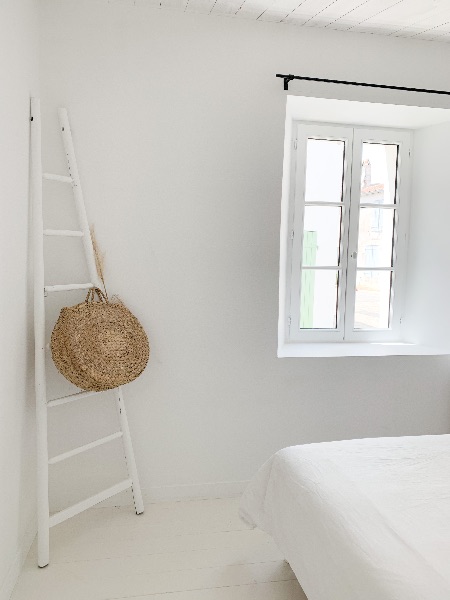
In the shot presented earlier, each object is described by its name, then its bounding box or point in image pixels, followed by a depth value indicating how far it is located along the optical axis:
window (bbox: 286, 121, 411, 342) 3.35
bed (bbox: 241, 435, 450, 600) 1.40
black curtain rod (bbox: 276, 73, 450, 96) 2.78
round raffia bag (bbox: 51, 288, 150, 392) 2.36
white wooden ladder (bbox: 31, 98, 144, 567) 2.36
